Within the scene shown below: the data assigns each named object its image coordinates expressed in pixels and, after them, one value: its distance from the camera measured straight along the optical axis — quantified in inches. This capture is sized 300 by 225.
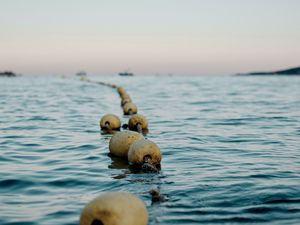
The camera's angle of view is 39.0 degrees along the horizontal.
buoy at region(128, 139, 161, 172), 449.7
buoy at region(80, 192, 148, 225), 232.7
